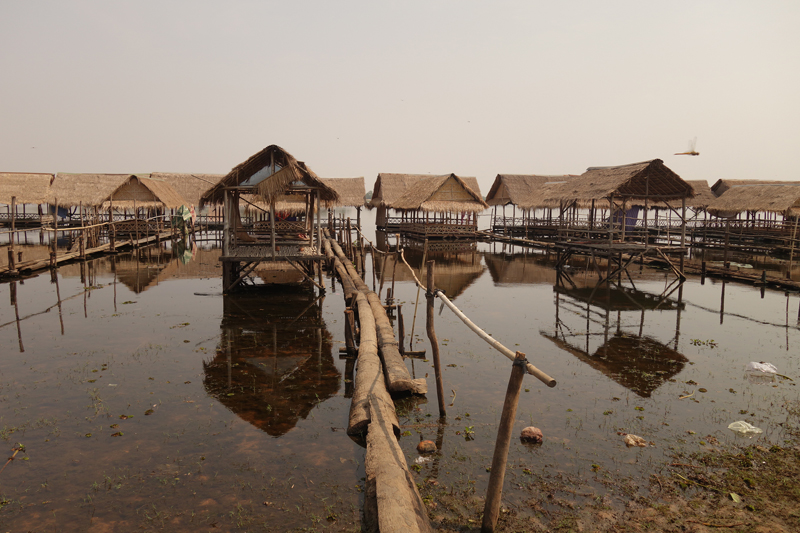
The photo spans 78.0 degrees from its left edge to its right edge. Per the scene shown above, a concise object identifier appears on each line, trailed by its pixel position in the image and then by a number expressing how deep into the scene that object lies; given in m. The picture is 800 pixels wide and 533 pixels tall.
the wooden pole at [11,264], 16.42
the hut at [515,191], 38.12
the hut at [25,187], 30.66
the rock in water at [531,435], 5.81
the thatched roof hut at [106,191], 28.36
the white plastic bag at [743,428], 6.07
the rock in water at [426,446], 5.59
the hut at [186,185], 37.34
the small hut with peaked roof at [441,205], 30.06
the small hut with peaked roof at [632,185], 16.31
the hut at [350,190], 34.34
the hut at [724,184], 38.39
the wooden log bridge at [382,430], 3.82
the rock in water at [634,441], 5.75
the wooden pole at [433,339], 6.50
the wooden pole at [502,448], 3.96
